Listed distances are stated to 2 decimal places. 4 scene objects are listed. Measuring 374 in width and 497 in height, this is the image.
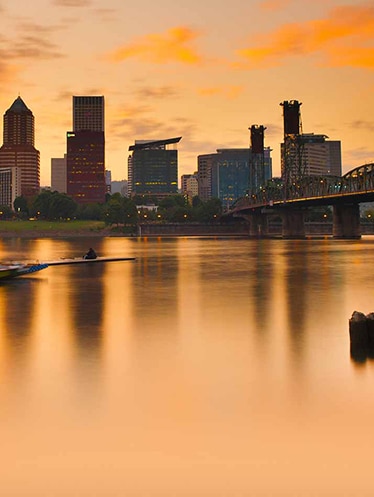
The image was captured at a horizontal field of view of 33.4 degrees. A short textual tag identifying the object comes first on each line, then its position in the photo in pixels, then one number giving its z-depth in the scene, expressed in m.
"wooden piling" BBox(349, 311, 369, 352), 20.47
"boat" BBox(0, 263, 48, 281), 53.06
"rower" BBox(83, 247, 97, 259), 78.62
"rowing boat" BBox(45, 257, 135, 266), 71.79
